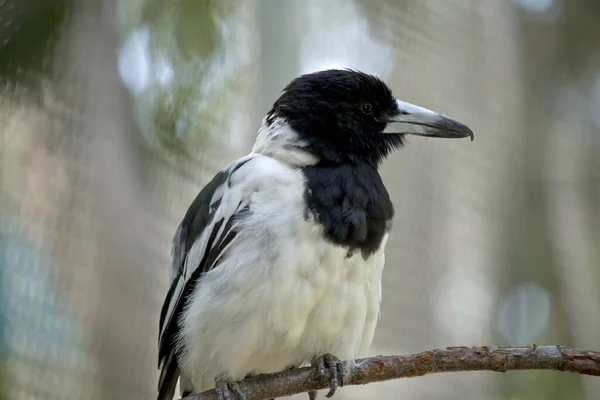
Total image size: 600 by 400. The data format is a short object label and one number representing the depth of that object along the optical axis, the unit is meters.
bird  3.53
